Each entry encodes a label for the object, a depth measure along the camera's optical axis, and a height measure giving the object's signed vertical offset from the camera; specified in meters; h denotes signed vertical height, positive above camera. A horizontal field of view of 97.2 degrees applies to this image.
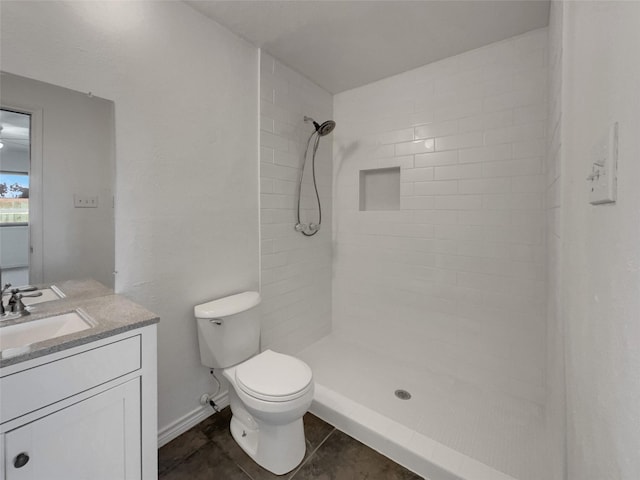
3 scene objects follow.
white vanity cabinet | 0.79 -0.57
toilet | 1.34 -0.73
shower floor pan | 1.37 -1.09
